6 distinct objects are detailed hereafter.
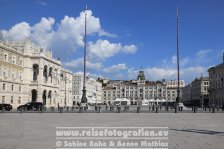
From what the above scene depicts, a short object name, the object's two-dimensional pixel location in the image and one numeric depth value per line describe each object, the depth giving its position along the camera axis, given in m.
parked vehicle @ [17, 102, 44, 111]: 45.72
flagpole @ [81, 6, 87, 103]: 41.81
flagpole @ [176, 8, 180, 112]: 42.93
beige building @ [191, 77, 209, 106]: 114.99
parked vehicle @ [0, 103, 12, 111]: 42.97
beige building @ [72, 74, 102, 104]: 116.59
